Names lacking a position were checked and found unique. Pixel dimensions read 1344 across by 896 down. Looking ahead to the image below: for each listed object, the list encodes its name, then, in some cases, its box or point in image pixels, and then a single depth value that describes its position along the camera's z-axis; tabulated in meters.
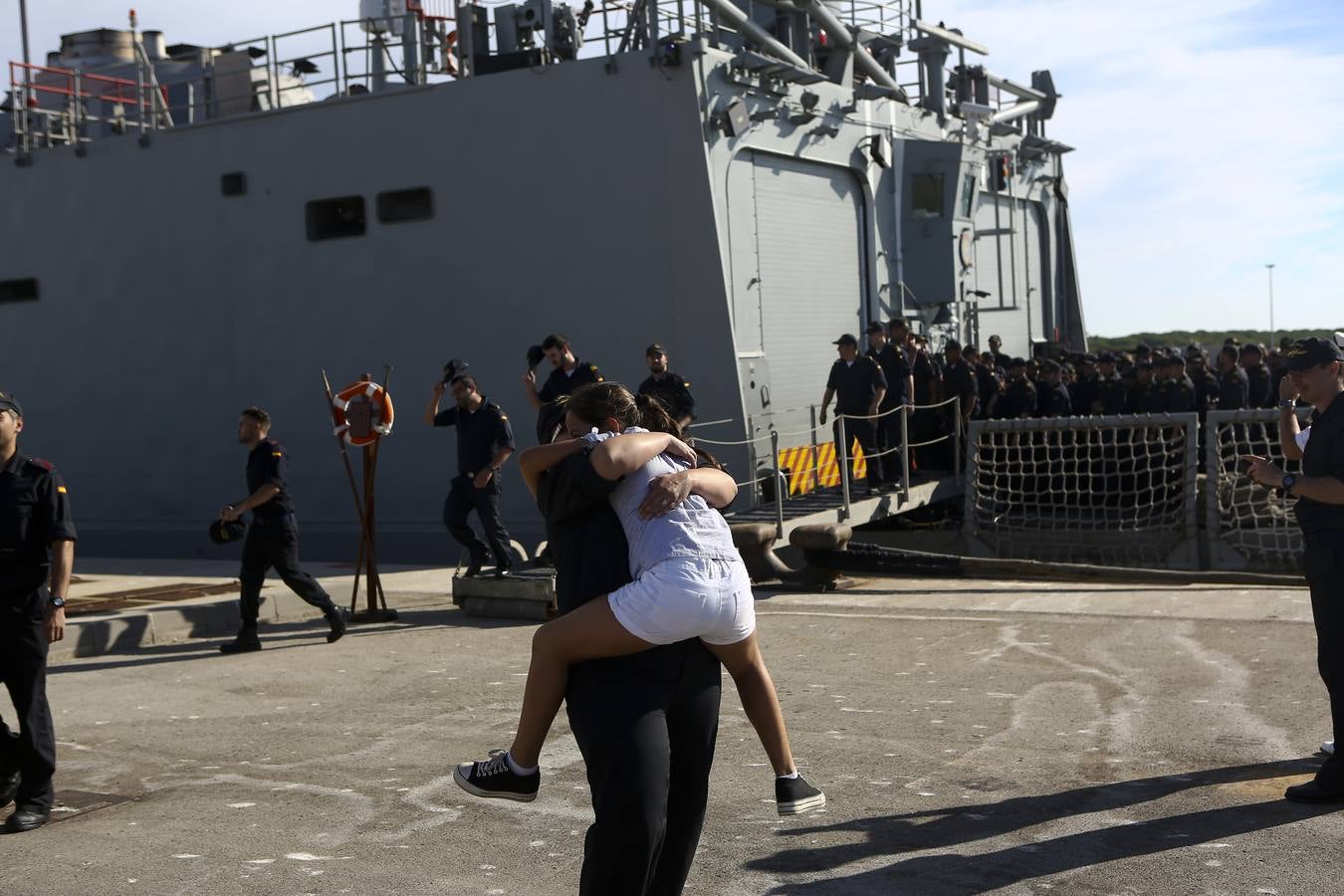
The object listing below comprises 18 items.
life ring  11.16
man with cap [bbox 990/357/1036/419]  16.02
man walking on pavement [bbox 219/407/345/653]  9.80
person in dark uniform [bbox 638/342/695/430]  11.62
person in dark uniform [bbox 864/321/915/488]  14.30
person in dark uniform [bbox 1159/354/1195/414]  15.17
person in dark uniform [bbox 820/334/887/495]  13.72
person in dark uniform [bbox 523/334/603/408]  11.12
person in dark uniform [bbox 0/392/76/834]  5.73
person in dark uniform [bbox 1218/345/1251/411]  15.43
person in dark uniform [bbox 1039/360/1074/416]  15.89
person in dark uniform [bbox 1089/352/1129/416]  16.09
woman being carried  3.56
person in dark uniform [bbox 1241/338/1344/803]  5.41
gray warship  14.62
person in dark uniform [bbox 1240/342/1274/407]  15.90
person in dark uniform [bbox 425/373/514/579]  11.09
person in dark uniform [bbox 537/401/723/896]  3.45
